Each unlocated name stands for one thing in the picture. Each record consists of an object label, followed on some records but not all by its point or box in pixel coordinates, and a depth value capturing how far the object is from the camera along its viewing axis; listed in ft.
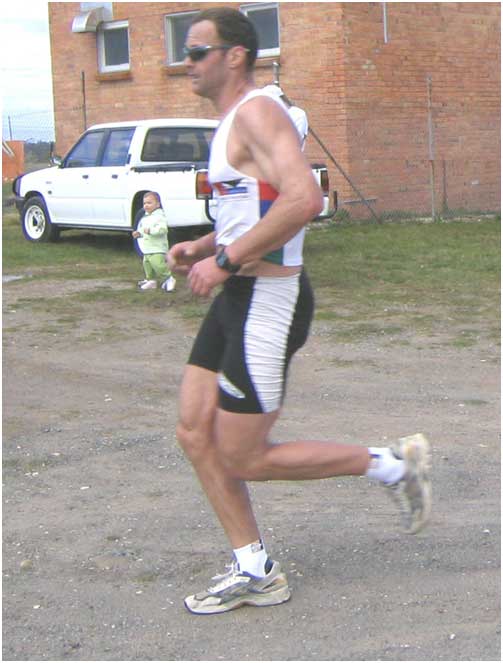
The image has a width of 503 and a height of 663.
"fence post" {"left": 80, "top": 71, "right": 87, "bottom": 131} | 70.69
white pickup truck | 46.42
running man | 12.44
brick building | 60.34
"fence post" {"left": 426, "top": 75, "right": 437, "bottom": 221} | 61.82
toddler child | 39.93
